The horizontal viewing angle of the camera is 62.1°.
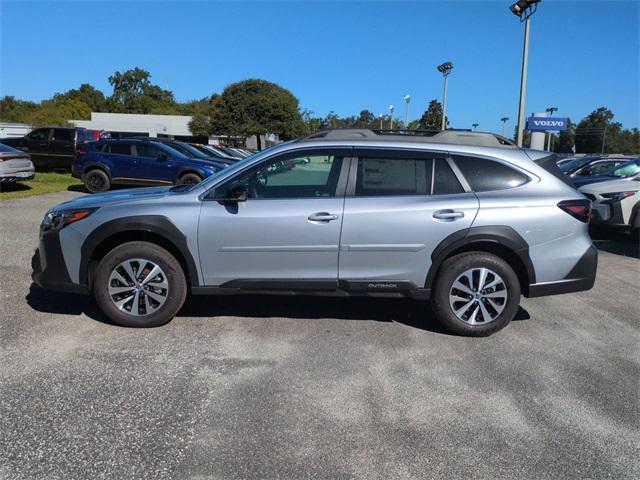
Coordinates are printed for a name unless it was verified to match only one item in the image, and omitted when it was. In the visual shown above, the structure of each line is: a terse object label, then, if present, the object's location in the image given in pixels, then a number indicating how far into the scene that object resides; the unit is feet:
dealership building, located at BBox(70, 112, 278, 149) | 254.47
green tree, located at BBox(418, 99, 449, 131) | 179.24
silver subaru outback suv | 15.44
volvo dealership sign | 59.36
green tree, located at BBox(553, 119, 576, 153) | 346.74
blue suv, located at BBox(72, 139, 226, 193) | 46.91
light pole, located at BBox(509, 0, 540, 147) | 55.72
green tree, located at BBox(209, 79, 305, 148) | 215.92
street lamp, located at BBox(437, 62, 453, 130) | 105.42
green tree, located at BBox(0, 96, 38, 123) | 322.67
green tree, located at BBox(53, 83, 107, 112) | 415.03
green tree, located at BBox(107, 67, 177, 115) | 435.12
